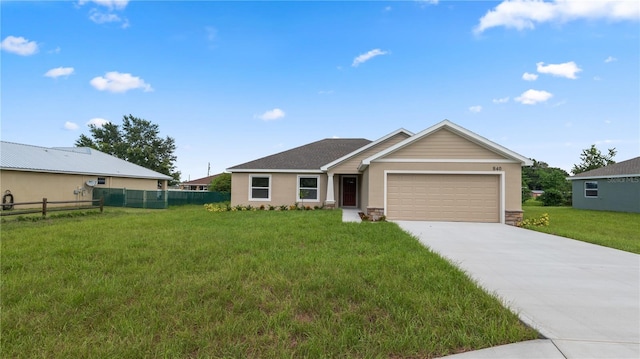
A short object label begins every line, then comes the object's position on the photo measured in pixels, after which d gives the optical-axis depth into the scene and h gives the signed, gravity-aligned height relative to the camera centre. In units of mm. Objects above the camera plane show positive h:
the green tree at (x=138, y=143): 42250 +6719
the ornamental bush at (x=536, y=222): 10870 -1240
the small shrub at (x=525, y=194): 29852 -356
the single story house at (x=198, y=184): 45094 +462
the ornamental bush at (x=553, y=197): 27953 -644
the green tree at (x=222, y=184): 27547 +308
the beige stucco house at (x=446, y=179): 11180 +453
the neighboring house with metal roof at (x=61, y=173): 16547 +842
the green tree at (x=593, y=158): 31591 +3798
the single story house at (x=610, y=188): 17311 +250
